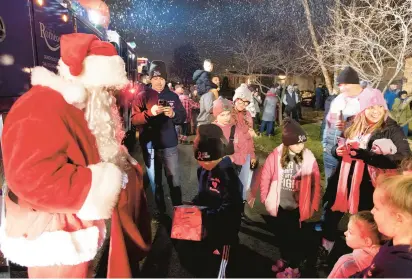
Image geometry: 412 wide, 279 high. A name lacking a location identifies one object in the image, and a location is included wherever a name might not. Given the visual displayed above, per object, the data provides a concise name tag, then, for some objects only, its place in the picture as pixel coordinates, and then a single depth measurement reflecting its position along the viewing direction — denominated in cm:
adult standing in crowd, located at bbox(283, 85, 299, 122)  1473
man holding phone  430
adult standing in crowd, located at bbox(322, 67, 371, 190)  450
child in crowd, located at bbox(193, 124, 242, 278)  301
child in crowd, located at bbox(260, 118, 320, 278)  339
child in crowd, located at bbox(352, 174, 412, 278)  167
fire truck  306
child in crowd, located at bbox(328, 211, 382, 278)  226
